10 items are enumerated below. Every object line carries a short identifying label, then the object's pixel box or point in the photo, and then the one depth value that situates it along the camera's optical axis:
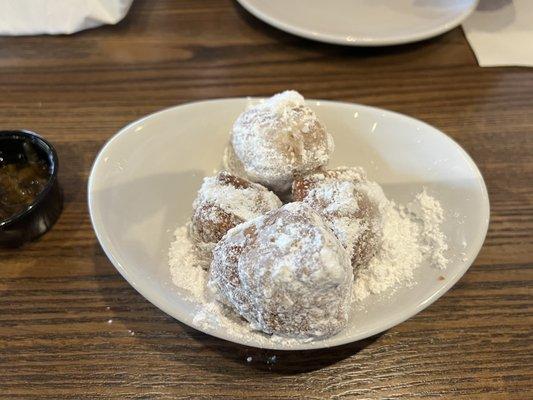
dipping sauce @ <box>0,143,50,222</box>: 0.26
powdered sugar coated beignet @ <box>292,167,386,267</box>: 0.22
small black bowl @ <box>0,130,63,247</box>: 0.25
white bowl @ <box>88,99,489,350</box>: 0.21
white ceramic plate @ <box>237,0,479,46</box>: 0.37
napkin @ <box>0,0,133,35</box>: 0.38
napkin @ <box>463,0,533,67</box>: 0.39
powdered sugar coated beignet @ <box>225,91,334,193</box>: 0.24
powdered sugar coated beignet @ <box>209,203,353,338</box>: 0.19
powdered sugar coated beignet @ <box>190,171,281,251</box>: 0.23
